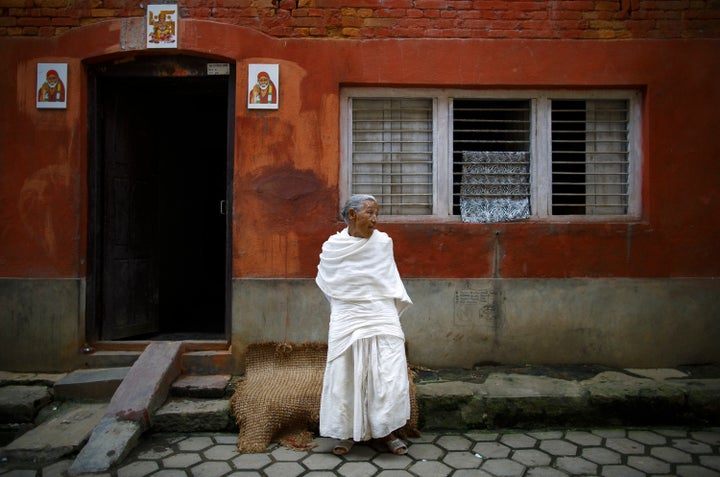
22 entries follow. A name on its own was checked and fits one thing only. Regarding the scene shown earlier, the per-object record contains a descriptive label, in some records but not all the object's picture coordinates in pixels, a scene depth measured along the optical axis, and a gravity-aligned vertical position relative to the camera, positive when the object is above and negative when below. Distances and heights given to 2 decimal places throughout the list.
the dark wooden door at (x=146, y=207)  4.77 +0.33
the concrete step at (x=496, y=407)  3.76 -1.38
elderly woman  3.25 -0.74
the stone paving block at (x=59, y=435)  3.39 -1.53
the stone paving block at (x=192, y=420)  3.75 -1.47
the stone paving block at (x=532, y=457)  3.25 -1.55
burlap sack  3.58 -1.34
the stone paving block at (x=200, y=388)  4.05 -1.31
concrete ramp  3.23 -1.35
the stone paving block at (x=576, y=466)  3.13 -1.54
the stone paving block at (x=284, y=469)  3.13 -1.58
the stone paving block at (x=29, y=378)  4.20 -1.31
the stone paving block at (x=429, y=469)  3.11 -1.56
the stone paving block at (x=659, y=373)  4.30 -1.24
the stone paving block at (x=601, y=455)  3.29 -1.54
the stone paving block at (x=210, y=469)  3.13 -1.58
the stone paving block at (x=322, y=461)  3.21 -1.57
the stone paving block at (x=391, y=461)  3.20 -1.55
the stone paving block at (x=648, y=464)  3.16 -1.54
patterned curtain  4.71 +0.53
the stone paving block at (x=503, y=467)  3.12 -1.55
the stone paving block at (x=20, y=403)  3.87 -1.41
